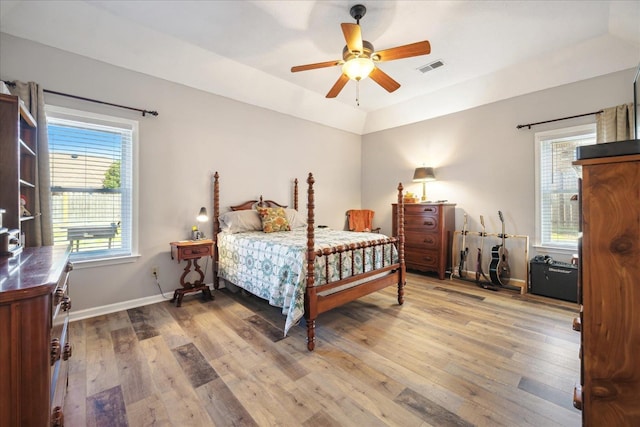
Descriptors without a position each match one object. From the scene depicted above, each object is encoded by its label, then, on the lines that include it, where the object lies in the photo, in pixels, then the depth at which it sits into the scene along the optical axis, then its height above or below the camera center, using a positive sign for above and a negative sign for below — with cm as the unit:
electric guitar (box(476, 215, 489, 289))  401 -73
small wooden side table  314 -52
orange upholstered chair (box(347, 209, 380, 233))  547 -12
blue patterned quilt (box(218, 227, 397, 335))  236 -51
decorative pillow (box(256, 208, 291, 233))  371 -10
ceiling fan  224 +142
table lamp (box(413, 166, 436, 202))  457 +66
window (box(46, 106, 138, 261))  278 +33
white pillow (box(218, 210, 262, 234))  361 -12
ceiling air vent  352 +198
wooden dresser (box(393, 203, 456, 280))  425 -36
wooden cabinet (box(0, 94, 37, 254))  185 +35
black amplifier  327 -80
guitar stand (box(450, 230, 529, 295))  368 -74
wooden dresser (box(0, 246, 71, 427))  86 -45
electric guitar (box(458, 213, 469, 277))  425 -68
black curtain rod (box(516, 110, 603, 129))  332 +124
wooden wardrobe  82 -24
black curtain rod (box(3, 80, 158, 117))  261 +117
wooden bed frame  229 -66
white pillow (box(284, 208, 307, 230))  414 -9
